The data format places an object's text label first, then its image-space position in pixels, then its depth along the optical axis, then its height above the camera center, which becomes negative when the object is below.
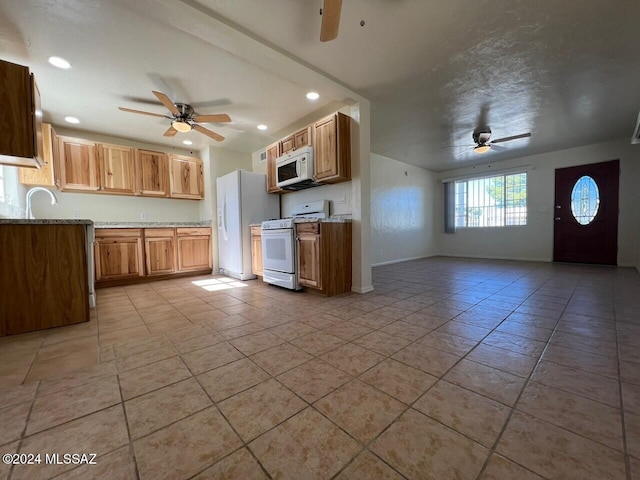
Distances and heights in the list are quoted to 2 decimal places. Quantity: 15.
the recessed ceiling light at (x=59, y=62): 2.39 +1.59
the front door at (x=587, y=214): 4.93 +0.19
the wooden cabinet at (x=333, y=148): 3.09 +0.97
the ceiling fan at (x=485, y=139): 4.31 +1.53
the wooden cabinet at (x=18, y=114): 2.09 +0.97
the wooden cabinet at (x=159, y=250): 4.28 -0.33
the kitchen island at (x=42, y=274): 2.05 -0.35
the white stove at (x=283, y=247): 3.28 -0.24
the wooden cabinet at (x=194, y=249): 4.57 -0.34
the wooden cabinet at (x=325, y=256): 3.00 -0.33
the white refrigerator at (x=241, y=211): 4.14 +0.30
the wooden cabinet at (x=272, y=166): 4.13 +1.01
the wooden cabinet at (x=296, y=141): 3.52 +1.25
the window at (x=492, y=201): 6.01 +0.59
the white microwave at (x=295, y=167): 3.41 +0.85
